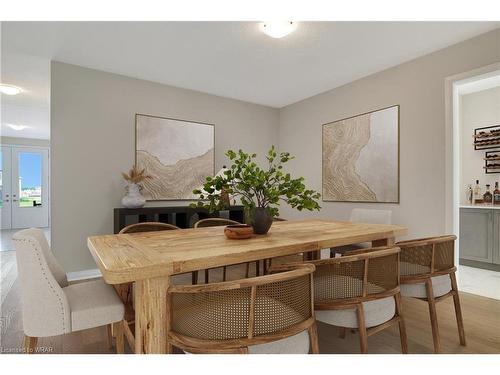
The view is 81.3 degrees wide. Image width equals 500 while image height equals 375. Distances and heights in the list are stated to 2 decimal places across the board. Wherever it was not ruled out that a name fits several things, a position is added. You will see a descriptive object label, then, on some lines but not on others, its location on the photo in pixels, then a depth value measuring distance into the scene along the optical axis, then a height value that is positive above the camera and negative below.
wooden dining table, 1.21 -0.31
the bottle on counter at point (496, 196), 3.83 -0.08
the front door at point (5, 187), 7.21 +0.08
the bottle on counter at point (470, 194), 4.19 -0.07
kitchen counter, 3.51 -0.20
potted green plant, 1.84 +0.01
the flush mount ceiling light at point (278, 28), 2.43 +1.38
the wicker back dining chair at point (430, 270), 1.69 -0.48
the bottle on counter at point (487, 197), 3.95 -0.10
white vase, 3.45 -0.09
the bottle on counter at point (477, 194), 4.09 -0.06
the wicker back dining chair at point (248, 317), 1.02 -0.47
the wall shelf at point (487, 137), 3.90 +0.73
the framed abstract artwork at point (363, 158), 3.45 +0.42
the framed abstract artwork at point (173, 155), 3.81 +0.49
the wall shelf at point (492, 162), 3.93 +0.39
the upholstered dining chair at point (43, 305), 1.32 -0.54
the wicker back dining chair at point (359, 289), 1.36 -0.49
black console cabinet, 3.39 -0.32
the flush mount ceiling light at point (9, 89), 3.98 +1.42
